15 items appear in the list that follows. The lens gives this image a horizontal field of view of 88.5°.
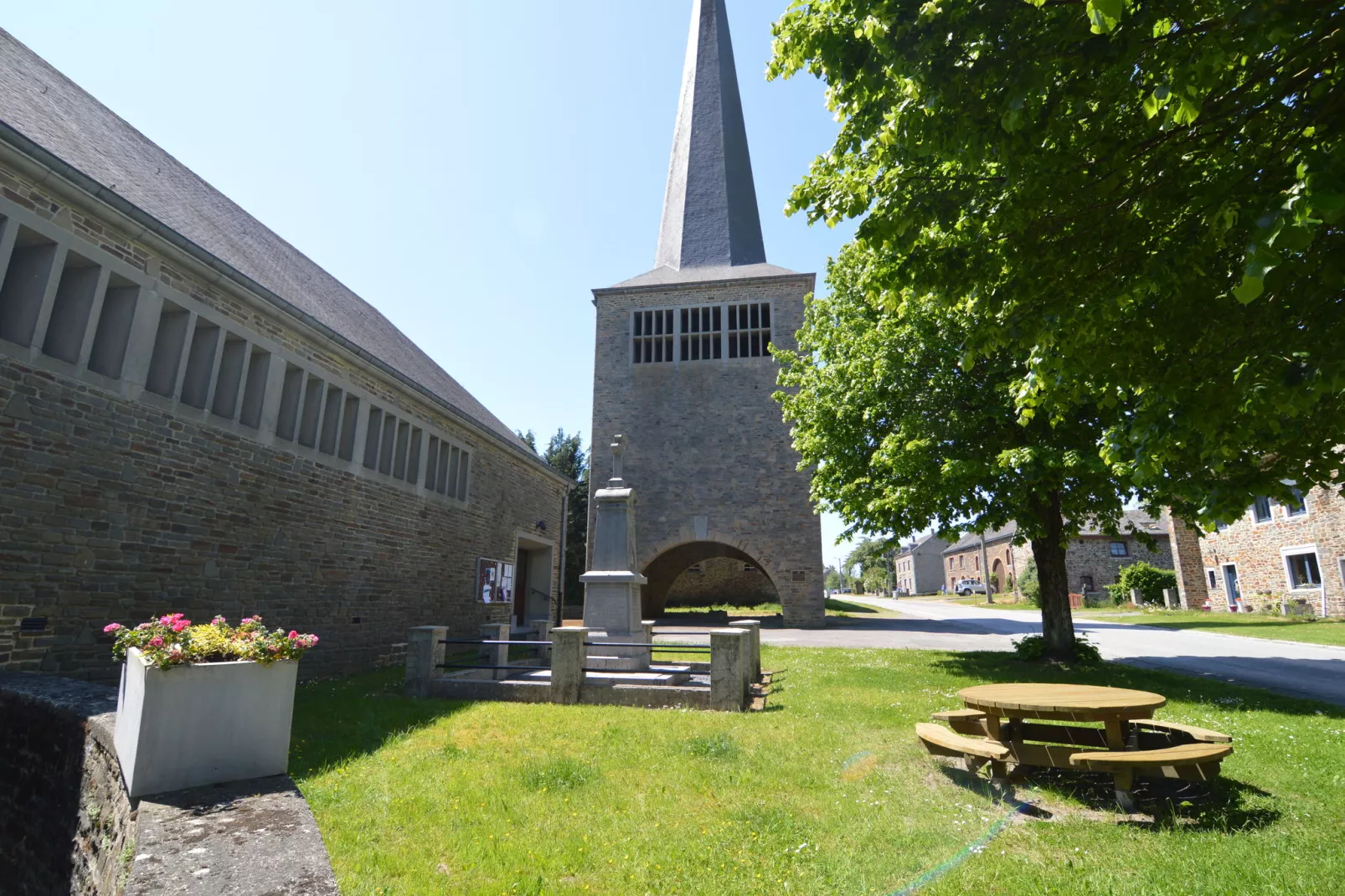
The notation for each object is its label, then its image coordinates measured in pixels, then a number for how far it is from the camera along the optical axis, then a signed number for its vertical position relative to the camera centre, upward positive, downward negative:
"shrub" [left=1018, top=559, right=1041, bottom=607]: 41.38 +1.48
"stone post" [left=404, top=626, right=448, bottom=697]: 10.09 -0.93
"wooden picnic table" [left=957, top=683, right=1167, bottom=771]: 5.33 -0.78
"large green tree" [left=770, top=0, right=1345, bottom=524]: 3.67 +2.60
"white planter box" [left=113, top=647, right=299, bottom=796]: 4.08 -0.82
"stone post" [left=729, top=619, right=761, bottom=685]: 11.52 -0.82
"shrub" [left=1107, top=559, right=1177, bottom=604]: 33.34 +1.48
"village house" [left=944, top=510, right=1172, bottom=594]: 42.22 +3.29
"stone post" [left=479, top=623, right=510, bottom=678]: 12.13 -0.94
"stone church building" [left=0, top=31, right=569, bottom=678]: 7.38 +2.35
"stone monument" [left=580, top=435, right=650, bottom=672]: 11.38 +0.20
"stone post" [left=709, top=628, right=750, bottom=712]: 8.98 -0.89
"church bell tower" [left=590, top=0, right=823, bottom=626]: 25.83 +8.32
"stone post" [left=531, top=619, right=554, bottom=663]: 17.75 -0.83
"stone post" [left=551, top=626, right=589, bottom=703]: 9.61 -0.89
